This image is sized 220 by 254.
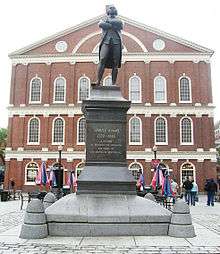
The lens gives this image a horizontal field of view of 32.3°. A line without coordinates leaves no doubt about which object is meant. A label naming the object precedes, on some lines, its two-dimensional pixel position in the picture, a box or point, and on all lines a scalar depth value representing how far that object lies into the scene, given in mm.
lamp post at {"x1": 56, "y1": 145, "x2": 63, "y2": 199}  22475
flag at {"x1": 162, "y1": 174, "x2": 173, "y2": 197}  18625
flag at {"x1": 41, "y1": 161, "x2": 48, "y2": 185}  23750
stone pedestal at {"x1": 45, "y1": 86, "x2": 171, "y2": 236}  8422
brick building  38344
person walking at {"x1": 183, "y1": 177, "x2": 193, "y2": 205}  23064
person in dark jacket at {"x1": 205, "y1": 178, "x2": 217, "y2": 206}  22500
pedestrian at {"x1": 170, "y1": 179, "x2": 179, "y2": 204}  22383
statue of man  10984
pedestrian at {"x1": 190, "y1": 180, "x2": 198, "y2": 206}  23156
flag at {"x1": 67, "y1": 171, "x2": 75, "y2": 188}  23969
